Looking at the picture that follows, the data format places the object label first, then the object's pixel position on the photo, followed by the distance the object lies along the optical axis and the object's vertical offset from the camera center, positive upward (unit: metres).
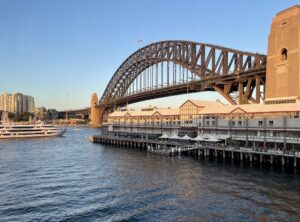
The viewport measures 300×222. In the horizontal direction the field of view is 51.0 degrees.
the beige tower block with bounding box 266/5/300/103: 63.28 +13.52
